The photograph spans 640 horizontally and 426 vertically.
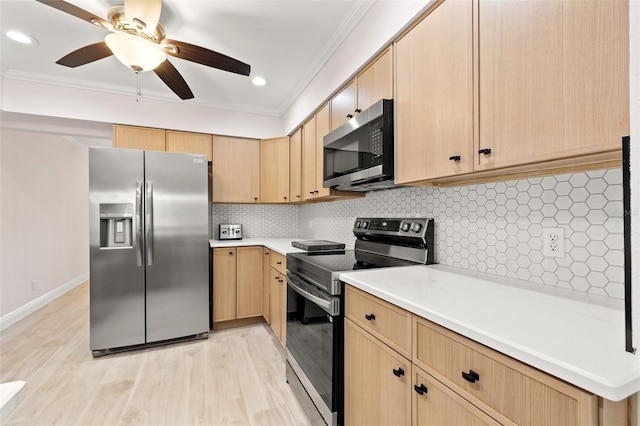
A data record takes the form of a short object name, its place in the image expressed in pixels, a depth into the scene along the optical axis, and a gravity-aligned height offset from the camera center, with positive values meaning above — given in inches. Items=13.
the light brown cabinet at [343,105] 79.1 +31.6
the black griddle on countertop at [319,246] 91.3 -10.6
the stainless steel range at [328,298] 56.3 -18.8
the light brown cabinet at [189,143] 125.2 +31.8
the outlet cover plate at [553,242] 43.0 -4.4
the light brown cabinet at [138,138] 117.7 +32.0
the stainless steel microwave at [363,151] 62.5 +15.4
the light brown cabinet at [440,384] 22.9 -18.3
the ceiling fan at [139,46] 64.4 +42.0
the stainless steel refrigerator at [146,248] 97.1 -12.0
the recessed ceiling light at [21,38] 83.0 +52.5
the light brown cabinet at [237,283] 118.3 -29.2
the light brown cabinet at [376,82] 64.0 +31.6
